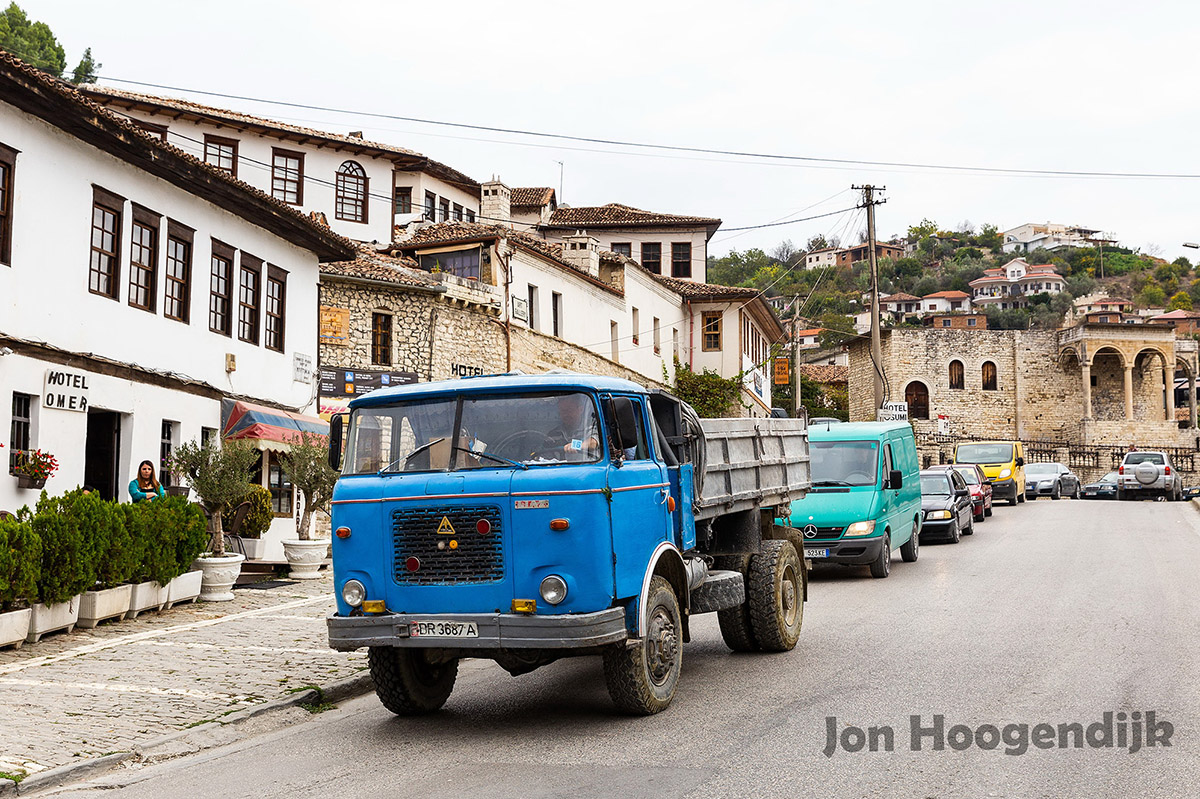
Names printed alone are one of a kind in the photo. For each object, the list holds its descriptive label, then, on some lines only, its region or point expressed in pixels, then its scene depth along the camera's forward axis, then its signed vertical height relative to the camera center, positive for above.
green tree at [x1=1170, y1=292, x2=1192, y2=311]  131.12 +21.38
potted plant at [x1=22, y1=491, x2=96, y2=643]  10.85 -0.75
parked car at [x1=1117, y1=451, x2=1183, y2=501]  42.09 +0.05
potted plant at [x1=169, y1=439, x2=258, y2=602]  14.09 +0.08
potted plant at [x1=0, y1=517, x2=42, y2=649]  10.08 -0.77
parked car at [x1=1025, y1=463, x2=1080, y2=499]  44.50 +0.04
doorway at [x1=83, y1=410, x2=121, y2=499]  17.02 +0.46
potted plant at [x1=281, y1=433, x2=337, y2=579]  16.00 +0.20
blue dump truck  7.22 -0.32
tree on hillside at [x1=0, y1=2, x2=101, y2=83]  57.20 +24.34
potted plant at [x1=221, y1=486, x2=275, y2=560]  17.38 -0.44
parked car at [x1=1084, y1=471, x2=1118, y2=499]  44.06 -0.25
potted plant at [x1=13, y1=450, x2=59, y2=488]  14.52 +0.28
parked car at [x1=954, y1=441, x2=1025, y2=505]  37.50 +0.70
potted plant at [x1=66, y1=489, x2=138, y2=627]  11.35 -0.68
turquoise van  16.31 -0.22
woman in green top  14.96 +0.05
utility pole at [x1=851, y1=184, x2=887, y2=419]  36.83 +6.63
